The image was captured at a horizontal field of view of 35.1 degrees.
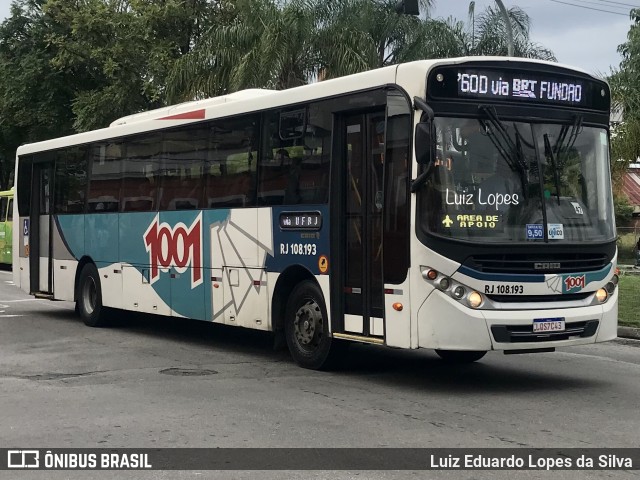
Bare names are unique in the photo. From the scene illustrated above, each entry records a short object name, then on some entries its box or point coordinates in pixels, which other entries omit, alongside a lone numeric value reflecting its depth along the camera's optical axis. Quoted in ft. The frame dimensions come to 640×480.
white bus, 32.32
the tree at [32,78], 139.13
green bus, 119.96
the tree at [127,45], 121.49
